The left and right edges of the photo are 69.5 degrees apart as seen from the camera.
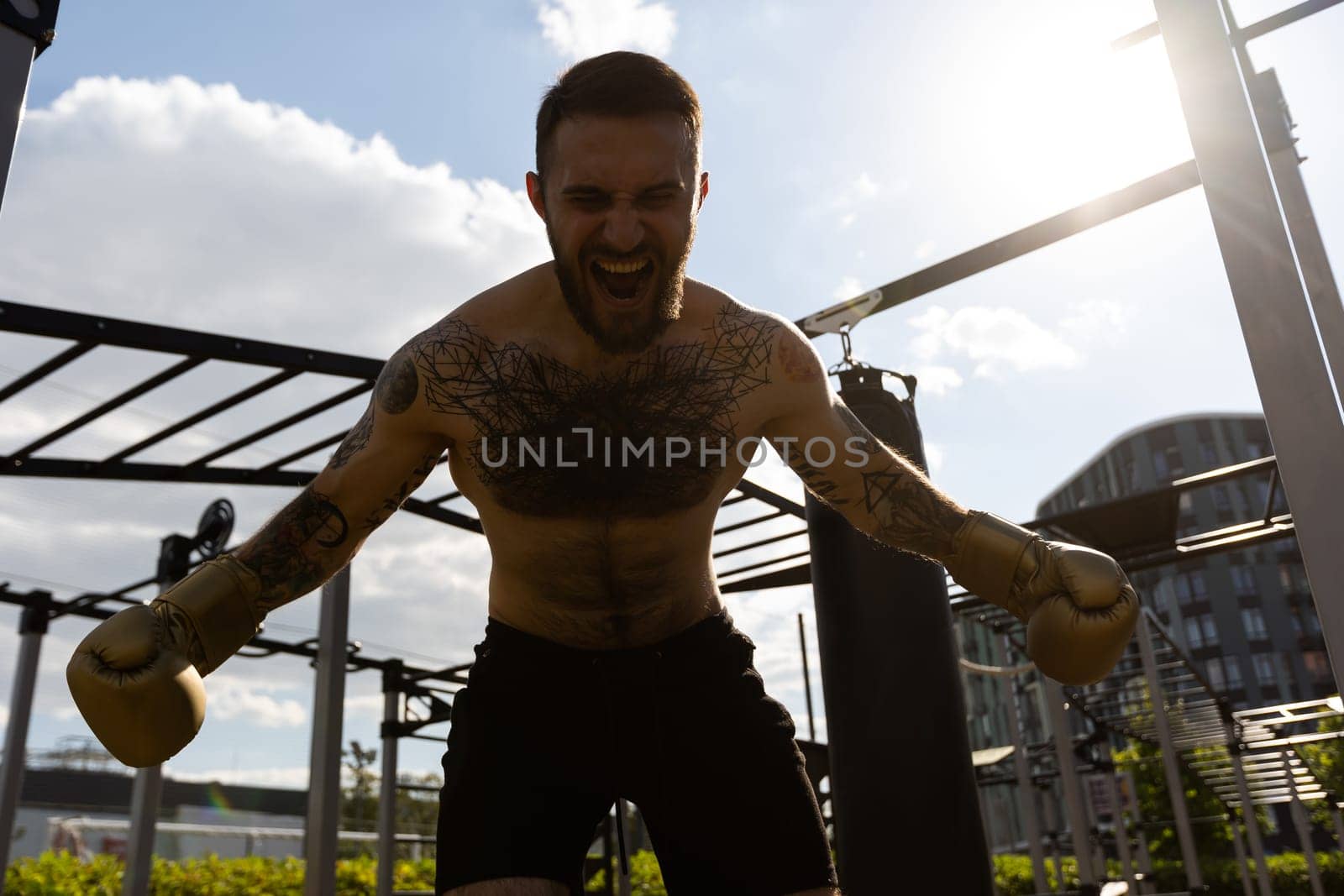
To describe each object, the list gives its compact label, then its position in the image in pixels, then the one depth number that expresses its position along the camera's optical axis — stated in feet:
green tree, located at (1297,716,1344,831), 76.38
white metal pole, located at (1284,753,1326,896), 34.35
